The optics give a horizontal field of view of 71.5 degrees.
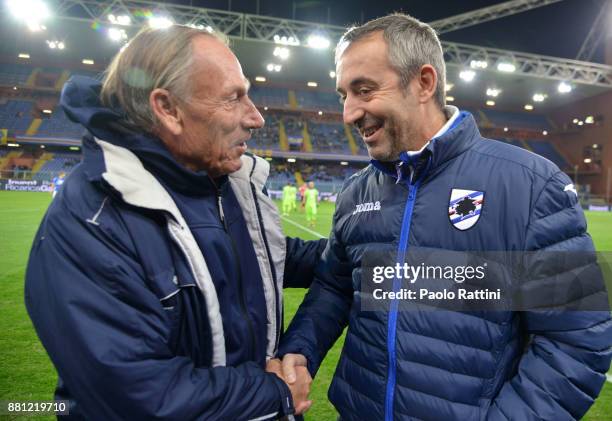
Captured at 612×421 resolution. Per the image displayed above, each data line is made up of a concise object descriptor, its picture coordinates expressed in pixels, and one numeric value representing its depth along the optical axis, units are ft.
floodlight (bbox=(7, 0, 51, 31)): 72.16
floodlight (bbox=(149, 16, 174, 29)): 73.36
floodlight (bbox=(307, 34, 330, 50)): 83.51
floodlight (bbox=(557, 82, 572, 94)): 107.59
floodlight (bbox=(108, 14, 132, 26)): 73.77
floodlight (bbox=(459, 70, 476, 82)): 97.56
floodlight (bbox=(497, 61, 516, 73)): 93.47
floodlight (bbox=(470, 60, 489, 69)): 91.59
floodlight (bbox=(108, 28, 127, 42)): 82.33
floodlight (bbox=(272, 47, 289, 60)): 94.74
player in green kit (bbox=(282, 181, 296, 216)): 67.83
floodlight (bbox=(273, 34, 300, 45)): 82.43
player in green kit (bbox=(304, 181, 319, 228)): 53.01
